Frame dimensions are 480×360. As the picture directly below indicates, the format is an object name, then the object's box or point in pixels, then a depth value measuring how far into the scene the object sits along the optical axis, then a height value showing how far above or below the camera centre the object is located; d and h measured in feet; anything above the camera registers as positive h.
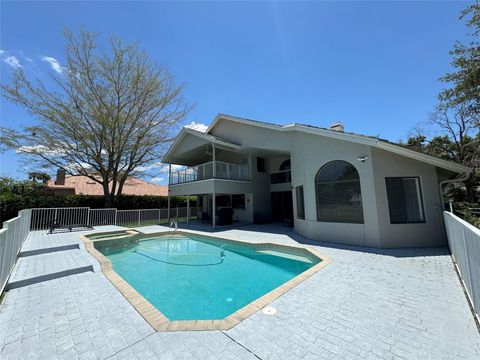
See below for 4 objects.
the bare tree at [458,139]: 43.86 +16.95
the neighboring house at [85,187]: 78.38 +9.08
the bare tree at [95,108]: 55.11 +28.69
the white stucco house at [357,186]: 26.81 +2.31
